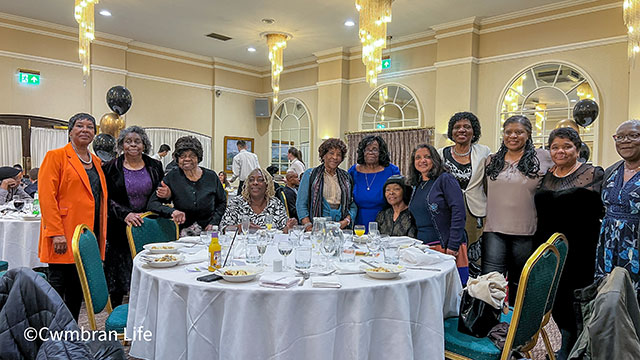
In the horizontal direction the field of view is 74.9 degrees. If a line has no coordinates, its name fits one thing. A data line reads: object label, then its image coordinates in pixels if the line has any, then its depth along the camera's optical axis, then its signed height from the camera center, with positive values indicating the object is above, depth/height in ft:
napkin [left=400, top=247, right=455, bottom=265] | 7.57 -1.71
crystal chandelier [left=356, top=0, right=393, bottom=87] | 20.29 +6.82
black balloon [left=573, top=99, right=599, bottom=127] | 19.67 +2.58
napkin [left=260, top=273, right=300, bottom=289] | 6.09 -1.79
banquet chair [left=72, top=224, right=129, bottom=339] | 7.32 -2.18
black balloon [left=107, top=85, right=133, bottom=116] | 20.31 +2.91
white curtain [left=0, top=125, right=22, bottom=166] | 26.63 +0.78
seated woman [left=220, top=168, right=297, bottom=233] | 11.14 -1.20
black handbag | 6.86 -2.52
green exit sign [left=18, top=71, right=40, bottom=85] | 27.35 +5.24
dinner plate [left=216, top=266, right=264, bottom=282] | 6.24 -1.74
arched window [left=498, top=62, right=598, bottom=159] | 23.09 +4.08
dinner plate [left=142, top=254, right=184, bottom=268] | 7.09 -1.75
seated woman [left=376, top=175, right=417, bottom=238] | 10.68 -1.27
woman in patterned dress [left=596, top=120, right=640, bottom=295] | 8.01 -0.85
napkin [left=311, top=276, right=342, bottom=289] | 6.17 -1.81
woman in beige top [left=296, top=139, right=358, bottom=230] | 12.17 -0.85
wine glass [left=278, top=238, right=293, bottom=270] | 7.13 -1.48
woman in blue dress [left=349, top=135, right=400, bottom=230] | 11.85 -0.40
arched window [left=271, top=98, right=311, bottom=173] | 37.24 +2.87
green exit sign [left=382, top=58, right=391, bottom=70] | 30.66 +7.42
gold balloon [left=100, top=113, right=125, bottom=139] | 21.40 +1.77
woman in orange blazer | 9.34 -1.03
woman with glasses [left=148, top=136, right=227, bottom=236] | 11.13 -0.88
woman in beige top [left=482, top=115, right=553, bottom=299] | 9.81 -0.84
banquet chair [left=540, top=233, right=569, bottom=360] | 7.15 -1.58
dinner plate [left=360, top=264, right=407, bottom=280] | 6.57 -1.74
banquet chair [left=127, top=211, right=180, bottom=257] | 9.78 -1.78
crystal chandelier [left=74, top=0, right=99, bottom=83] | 18.53 +6.31
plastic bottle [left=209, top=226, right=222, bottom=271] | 7.02 -1.60
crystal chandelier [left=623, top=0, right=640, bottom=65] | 15.92 +5.56
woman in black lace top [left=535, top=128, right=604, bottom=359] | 9.13 -1.10
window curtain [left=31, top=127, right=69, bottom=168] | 27.81 +1.12
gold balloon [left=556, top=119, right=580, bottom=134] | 20.76 +2.19
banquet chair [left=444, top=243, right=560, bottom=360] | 6.54 -2.44
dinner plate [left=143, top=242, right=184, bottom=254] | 8.05 -1.75
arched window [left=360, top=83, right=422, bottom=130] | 30.45 +4.12
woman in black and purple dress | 11.15 -0.98
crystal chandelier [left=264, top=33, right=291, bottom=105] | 29.27 +8.28
